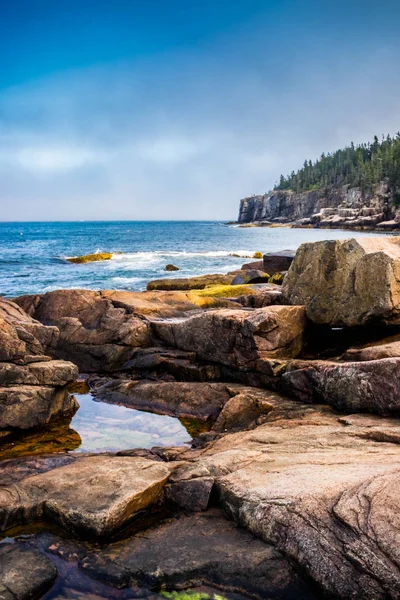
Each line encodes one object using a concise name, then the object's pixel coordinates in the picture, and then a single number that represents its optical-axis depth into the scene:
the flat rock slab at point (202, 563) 5.82
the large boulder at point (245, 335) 13.16
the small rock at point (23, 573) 5.74
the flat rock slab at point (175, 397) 12.53
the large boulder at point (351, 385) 9.23
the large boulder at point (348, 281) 12.03
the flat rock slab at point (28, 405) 11.06
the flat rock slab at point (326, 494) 5.50
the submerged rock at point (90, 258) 57.50
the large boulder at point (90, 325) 16.17
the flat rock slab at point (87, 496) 6.94
